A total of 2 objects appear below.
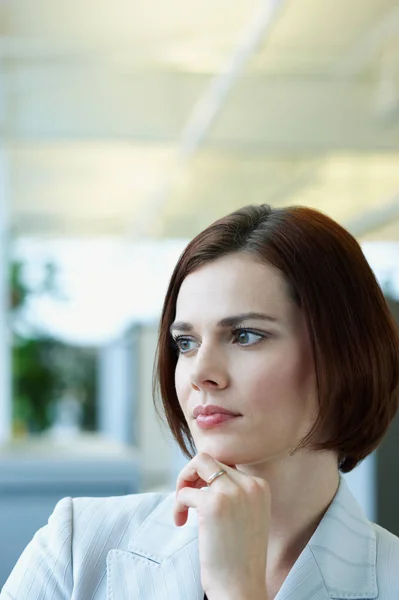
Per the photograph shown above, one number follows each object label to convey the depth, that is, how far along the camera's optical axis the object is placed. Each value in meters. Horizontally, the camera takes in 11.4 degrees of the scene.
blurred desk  3.28
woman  1.72
